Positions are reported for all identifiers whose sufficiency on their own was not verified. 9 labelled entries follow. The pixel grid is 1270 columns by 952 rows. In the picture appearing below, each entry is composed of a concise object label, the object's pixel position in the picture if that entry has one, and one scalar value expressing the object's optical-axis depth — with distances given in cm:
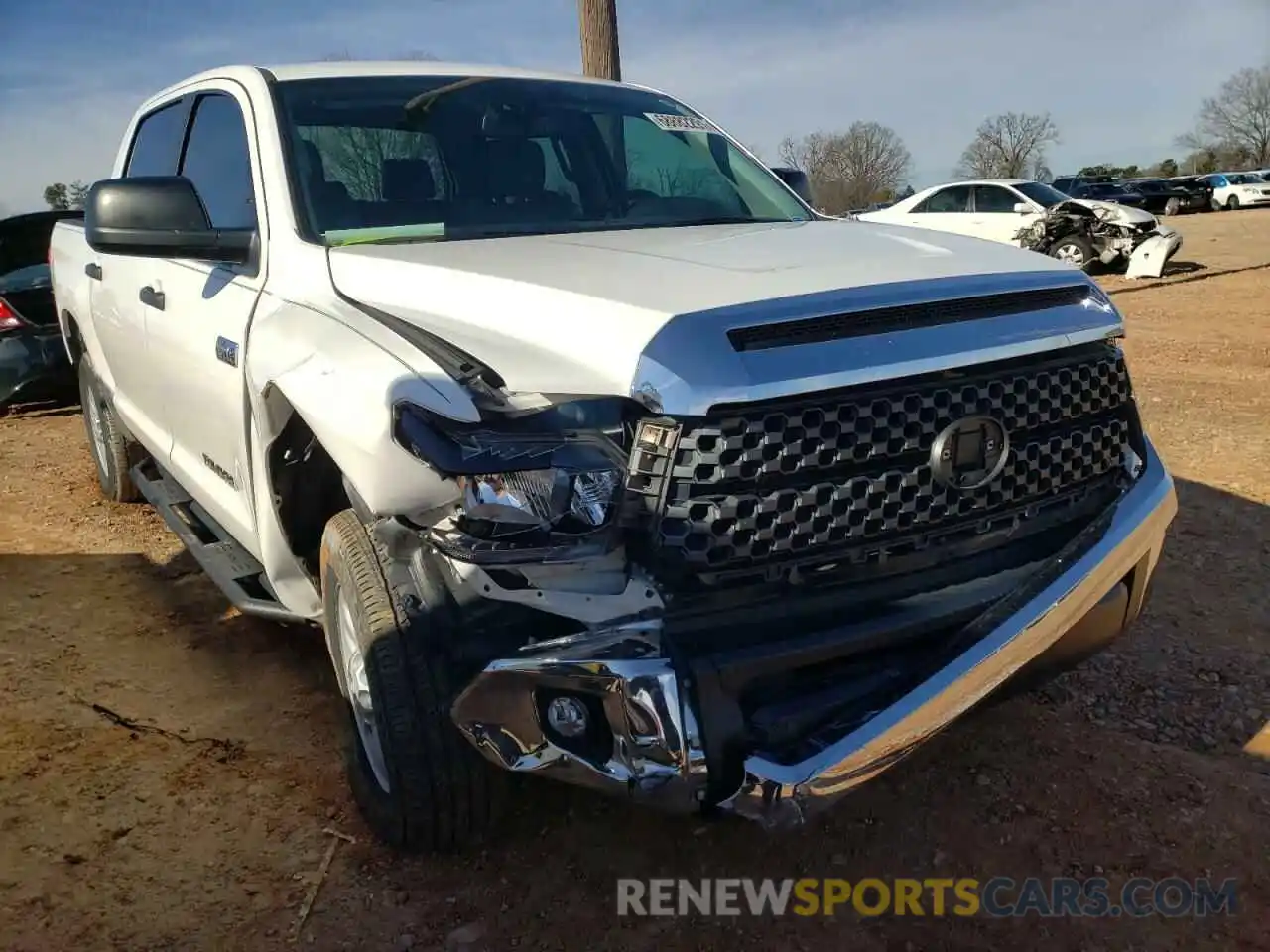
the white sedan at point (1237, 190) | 4028
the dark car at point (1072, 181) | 3142
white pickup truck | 207
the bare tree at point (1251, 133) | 7912
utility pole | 894
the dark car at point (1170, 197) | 3875
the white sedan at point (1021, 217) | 1569
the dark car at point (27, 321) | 795
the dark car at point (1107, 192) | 3102
